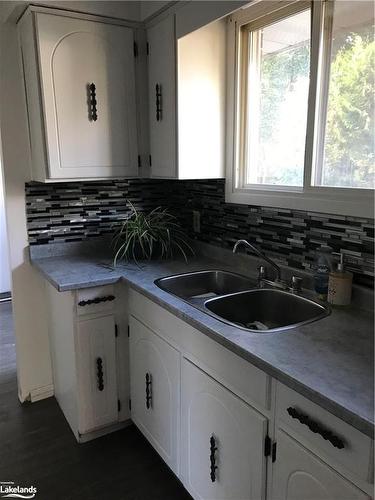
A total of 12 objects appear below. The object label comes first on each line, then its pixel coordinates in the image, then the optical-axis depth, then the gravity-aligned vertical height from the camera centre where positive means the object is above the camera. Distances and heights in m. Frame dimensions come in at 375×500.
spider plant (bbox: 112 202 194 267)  2.11 -0.36
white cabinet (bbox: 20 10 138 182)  1.80 +0.38
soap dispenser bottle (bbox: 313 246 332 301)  1.52 -0.39
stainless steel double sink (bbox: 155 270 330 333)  1.54 -0.54
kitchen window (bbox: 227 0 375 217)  1.45 +0.27
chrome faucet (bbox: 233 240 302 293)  1.66 -0.46
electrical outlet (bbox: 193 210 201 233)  2.32 -0.29
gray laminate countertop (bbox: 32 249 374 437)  0.90 -0.51
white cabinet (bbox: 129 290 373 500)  0.94 -0.77
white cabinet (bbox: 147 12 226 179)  1.84 +0.36
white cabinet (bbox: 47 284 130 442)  1.85 -0.90
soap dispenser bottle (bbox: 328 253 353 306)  1.44 -0.42
